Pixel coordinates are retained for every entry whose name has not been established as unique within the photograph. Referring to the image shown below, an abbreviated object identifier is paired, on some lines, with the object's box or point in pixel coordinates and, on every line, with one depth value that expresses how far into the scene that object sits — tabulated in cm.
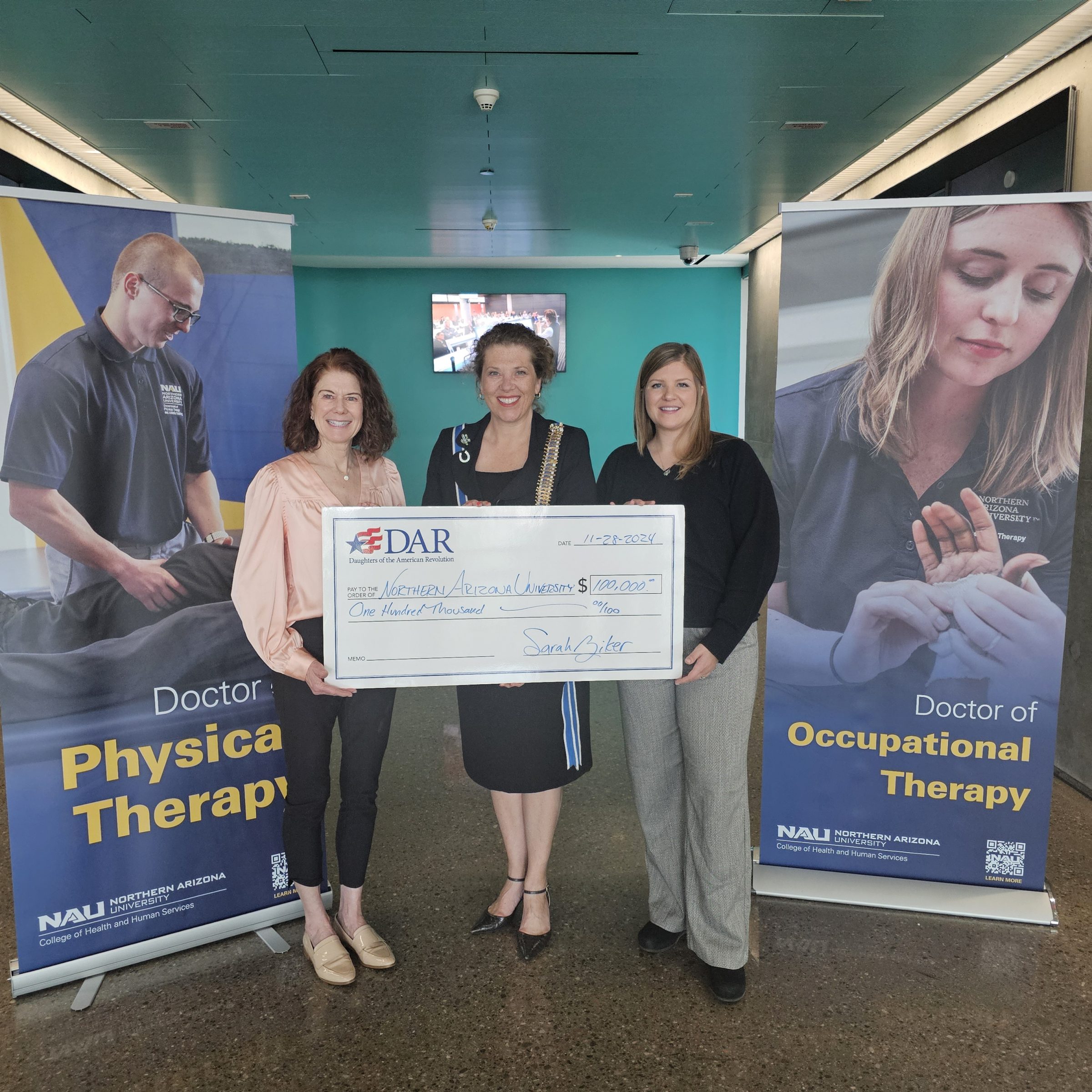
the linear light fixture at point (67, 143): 479
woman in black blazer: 194
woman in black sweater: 188
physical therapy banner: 186
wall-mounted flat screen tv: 1018
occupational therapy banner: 209
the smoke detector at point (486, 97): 420
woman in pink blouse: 190
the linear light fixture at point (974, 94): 356
